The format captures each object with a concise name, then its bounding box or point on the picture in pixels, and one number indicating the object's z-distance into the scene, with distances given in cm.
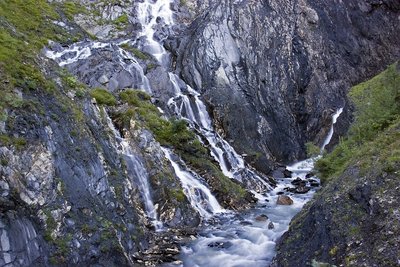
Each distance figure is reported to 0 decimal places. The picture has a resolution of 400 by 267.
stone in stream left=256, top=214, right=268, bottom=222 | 1725
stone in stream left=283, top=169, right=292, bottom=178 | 2665
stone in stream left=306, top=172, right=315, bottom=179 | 2599
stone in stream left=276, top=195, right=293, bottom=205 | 1995
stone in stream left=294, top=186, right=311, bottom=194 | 2208
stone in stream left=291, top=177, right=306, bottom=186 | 2429
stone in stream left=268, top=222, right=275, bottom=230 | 1611
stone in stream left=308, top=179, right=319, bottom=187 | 2387
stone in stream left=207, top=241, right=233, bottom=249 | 1466
